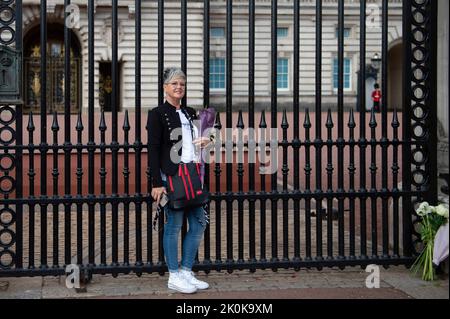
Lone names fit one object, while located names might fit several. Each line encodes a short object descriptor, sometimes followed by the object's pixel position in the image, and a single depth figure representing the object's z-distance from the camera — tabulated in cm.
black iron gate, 618
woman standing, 566
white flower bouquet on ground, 629
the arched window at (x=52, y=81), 3155
